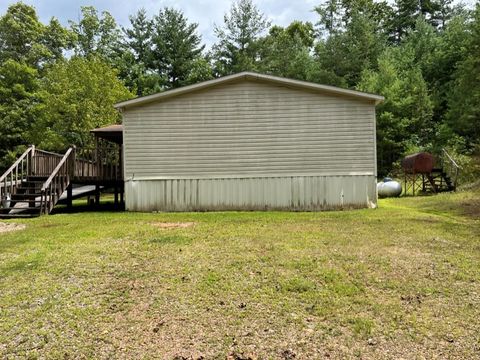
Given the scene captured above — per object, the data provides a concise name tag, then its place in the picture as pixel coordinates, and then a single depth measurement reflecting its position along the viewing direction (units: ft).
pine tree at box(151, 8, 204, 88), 110.52
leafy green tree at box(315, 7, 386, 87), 106.22
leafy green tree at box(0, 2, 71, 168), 88.89
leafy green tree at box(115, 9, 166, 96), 102.42
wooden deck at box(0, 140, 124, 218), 36.52
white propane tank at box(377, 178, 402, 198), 57.98
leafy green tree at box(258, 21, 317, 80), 107.86
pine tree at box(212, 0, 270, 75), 112.06
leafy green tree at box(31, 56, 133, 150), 70.49
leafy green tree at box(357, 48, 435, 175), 88.11
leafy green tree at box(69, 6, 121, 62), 107.55
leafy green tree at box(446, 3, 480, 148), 78.05
